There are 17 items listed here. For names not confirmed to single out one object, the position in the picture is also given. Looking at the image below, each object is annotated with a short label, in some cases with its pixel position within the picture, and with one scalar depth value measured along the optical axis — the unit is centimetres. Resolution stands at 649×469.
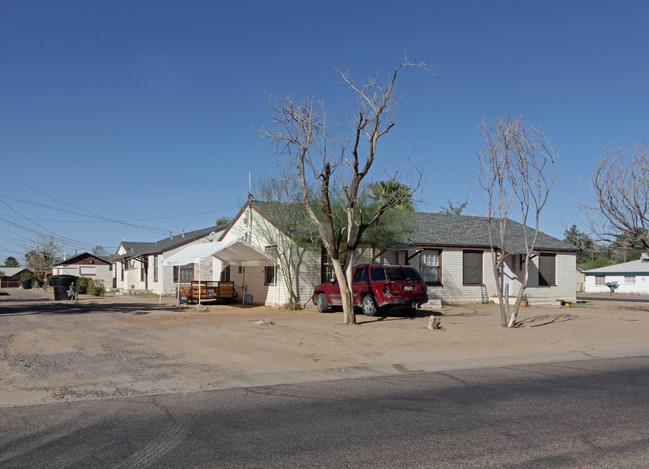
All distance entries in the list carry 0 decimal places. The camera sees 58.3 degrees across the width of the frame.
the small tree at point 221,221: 6323
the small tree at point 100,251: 10122
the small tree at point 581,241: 2803
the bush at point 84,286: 4003
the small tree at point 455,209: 5917
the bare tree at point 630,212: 2391
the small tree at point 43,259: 6950
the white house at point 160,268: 3575
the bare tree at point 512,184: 1614
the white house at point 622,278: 5391
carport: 2402
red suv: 1934
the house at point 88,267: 5531
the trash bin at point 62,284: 2998
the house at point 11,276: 8406
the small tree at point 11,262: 13832
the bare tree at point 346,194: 1669
